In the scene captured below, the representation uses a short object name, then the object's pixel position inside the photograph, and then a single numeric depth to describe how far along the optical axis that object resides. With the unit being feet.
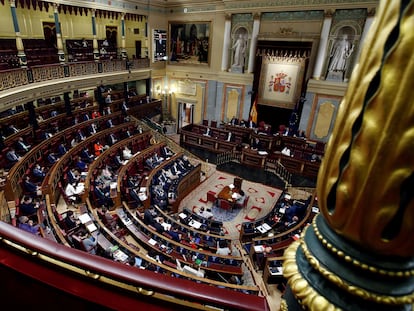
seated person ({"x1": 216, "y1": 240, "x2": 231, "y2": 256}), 26.54
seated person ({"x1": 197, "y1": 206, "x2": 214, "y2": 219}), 33.60
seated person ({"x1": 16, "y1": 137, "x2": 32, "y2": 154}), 34.14
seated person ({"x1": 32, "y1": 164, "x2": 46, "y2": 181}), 30.55
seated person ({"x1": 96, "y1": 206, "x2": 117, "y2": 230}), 27.30
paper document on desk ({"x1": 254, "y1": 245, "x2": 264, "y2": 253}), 26.37
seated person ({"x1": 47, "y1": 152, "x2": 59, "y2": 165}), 33.88
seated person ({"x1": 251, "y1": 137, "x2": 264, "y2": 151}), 46.65
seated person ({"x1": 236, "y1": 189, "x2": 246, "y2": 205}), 36.03
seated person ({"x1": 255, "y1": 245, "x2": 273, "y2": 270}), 25.90
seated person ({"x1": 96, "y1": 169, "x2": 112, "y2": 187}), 33.67
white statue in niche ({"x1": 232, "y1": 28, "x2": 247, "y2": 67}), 53.26
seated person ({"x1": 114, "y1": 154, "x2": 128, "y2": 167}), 39.56
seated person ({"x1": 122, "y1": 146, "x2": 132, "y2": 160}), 41.47
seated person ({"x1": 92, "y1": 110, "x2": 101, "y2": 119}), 49.39
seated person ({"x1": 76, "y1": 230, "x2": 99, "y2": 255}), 22.07
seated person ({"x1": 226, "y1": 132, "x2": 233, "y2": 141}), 50.19
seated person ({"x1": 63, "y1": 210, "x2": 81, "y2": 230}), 25.18
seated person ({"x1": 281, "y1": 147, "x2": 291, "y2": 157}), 44.09
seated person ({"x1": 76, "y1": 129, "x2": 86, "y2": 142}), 41.16
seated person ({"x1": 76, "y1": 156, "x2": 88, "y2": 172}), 34.65
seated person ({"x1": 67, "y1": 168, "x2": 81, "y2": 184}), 31.86
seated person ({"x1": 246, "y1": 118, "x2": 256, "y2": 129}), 53.01
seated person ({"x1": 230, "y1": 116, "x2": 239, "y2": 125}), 55.36
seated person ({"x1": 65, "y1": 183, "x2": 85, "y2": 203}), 29.68
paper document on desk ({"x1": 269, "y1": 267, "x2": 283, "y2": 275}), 23.34
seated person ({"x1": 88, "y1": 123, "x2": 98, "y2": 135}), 44.38
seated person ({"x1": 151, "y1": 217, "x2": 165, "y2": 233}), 27.89
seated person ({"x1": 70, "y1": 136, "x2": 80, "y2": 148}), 39.72
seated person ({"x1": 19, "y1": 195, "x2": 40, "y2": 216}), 24.17
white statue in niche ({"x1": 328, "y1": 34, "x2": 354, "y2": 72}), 44.04
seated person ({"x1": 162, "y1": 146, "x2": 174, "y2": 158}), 45.32
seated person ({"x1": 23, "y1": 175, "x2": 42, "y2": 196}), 27.78
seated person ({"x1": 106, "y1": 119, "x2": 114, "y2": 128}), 48.06
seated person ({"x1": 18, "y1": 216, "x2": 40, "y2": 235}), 20.97
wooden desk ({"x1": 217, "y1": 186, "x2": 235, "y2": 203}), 35.70
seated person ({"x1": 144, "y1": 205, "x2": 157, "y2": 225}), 28.71
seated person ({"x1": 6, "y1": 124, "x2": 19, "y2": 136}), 37.47
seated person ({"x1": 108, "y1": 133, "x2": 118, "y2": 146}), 43.88
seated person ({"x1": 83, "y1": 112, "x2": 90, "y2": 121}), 47.29
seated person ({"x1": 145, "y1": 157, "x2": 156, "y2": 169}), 40.49
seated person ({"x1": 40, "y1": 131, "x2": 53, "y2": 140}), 37.81
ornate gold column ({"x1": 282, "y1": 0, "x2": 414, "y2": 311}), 1.95
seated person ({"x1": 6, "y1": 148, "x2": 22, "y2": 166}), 31.12
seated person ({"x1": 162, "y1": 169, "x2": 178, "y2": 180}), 39.45
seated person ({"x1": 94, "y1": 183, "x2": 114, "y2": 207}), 30.32
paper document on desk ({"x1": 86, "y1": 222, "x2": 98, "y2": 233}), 24.53
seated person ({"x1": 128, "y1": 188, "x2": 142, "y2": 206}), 31.89
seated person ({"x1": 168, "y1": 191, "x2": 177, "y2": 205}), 34.32
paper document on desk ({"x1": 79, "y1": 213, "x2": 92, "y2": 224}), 25.22
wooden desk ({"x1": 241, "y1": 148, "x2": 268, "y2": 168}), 44.06
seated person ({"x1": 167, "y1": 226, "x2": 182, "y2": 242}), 27.30
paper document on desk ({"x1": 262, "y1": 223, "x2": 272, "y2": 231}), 30.25
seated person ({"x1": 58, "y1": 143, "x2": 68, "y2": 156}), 36.37
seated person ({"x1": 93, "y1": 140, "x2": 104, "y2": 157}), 40.14
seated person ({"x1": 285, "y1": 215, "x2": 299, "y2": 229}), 30.33
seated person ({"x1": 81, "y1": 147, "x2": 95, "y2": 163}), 37.47
